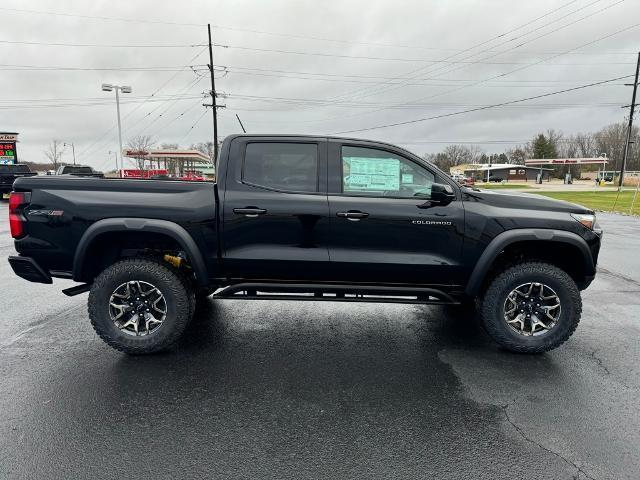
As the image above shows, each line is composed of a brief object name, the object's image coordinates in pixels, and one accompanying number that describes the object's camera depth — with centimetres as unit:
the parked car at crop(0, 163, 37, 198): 2011
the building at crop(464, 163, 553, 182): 9025
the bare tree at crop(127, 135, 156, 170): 4123
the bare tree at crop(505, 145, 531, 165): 11066
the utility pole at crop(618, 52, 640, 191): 3478
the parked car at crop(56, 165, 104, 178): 2083
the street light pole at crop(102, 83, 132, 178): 2709
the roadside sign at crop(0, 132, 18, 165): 3369
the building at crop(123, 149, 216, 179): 4360
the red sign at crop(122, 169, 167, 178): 3570
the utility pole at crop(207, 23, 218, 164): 3019
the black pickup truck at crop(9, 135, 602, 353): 361
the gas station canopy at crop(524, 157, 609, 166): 8688
